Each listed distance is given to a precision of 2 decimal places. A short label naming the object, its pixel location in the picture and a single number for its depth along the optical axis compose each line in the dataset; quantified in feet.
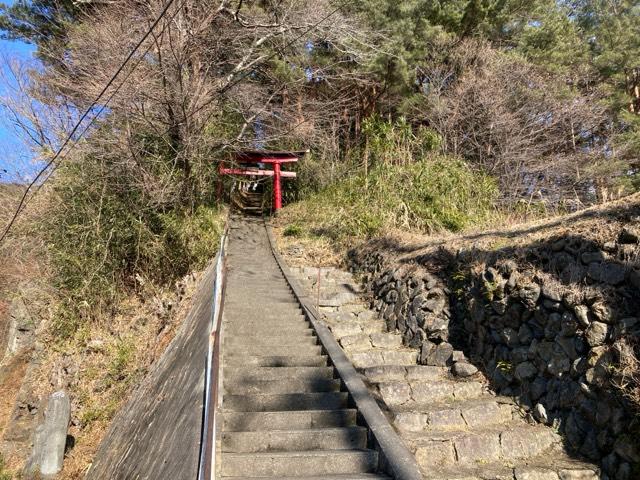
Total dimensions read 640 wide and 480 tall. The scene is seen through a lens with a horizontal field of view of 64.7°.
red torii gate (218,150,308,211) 52.95
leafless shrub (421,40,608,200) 46.14
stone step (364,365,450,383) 19.56
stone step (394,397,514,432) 16.51
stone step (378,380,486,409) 18.07
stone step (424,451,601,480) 14.08
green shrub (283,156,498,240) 34.14
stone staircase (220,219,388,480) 14.38
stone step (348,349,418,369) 21.09
